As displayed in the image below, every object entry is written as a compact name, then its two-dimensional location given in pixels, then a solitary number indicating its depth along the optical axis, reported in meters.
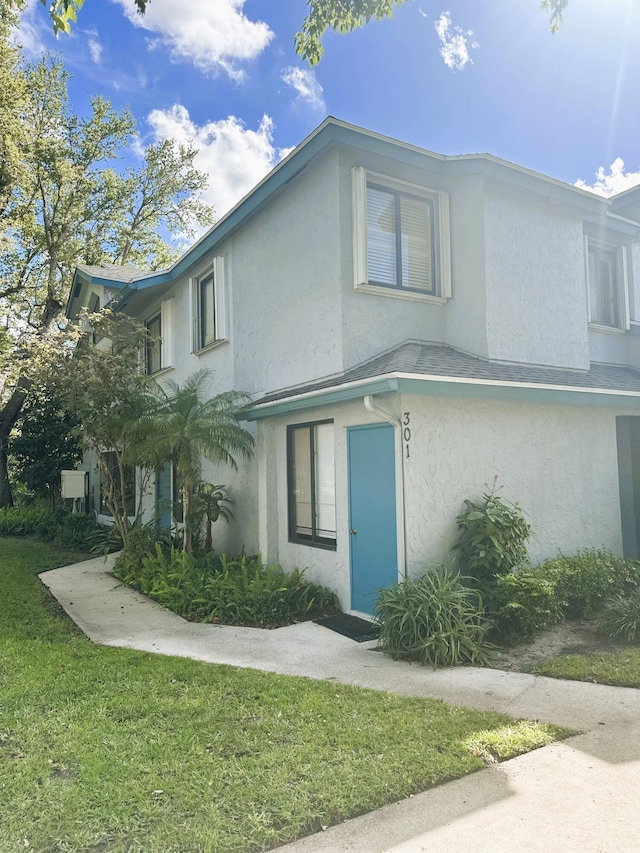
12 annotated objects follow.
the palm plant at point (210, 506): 10.73
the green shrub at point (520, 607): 6.69
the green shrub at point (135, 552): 10.94
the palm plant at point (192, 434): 9.70
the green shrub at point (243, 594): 7.90
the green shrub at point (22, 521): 17.12
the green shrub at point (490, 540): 7.07
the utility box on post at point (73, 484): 17.94
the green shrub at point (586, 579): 7.46
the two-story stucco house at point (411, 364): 7.55
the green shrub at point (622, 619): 6.64
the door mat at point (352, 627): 7.12
